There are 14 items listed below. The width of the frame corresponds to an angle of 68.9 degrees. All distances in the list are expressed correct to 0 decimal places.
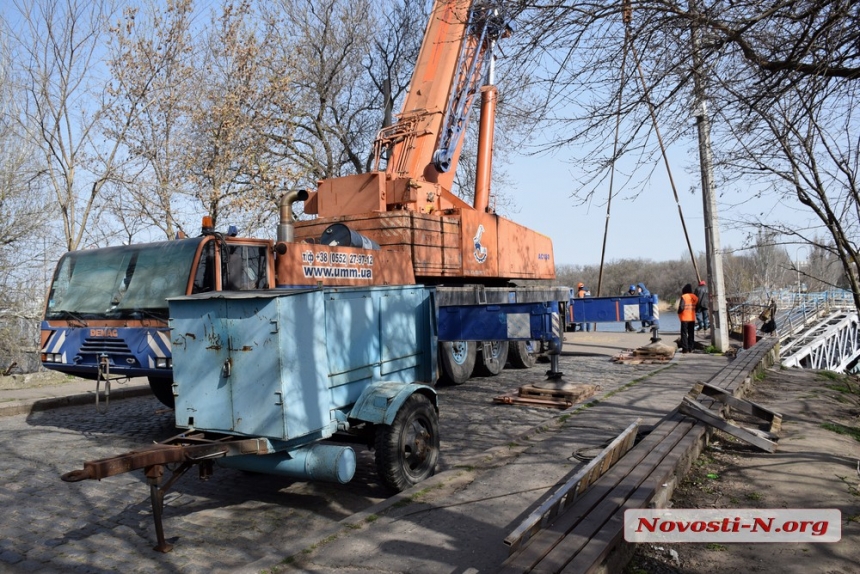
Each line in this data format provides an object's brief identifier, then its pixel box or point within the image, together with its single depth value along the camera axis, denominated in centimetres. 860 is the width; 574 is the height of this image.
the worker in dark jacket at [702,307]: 1820
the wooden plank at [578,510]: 328
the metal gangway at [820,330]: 2330
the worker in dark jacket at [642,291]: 1603
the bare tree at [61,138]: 1457
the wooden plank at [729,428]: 583
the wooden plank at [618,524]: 321
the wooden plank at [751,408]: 662
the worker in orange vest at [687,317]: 1555
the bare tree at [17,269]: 1440
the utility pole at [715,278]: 1420
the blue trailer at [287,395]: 452
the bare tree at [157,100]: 1495
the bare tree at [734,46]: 423
